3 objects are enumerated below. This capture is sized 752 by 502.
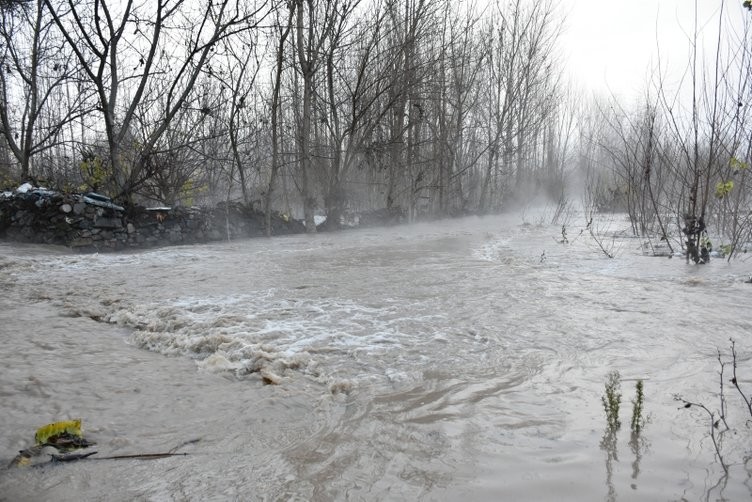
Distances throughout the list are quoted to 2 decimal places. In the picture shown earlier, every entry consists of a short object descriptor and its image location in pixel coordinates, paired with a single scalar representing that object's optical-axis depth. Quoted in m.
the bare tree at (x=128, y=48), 9.39
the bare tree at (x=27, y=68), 10.39
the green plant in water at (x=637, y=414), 1.84
